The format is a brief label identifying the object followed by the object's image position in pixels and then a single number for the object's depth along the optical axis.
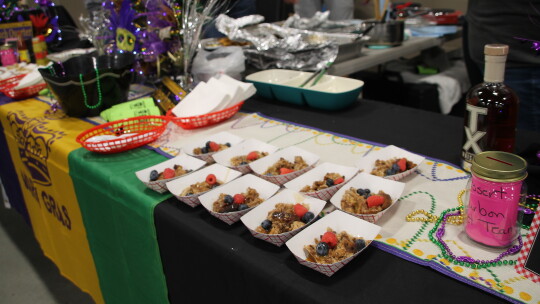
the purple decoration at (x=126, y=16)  1.50
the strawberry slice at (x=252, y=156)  0.90
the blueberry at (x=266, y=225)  0.65
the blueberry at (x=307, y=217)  0.66
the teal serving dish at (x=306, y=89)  1.20
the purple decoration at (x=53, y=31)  2.14
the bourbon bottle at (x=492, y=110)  0.67
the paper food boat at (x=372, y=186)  0.71
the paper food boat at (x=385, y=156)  0.83
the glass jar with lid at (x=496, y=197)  0.54
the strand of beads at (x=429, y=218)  0.66
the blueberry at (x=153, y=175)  0.84
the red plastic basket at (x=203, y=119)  1.14
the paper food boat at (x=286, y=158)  0.80
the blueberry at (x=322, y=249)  0.58
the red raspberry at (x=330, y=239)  0.60
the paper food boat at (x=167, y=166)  0.82
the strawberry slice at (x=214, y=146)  0.95
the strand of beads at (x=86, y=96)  1.22
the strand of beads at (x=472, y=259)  0.56
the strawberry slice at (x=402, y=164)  0.79
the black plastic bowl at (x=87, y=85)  1.23
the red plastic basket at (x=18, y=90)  1.52
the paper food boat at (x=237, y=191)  0.70
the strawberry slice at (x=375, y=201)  0.68
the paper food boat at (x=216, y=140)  0.98
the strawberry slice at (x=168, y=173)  0.84
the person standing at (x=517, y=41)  1.12
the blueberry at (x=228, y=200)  0.72
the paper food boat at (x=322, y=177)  0.74
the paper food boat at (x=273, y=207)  0.63
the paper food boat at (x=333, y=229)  0.57
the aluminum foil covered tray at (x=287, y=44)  1.50
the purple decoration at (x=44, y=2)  2.35
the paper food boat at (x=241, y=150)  0.91
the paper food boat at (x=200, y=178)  0.81
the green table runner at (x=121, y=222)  0.84
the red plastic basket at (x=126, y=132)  1.01
